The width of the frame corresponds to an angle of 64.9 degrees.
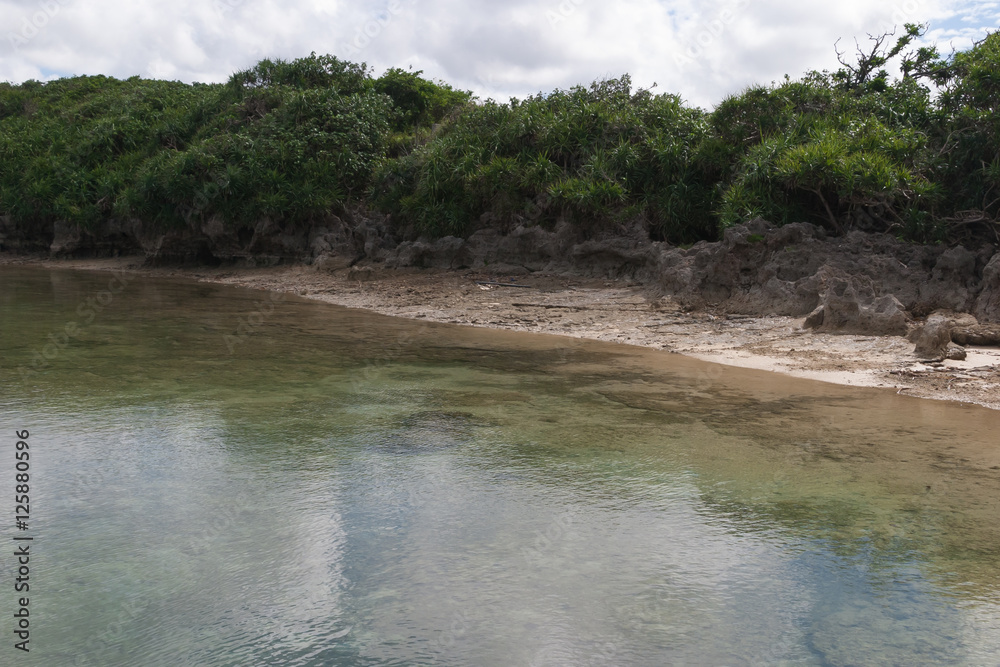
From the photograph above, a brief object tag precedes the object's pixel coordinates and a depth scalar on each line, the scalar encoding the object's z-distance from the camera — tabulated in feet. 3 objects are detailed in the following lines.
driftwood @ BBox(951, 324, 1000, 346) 26.71
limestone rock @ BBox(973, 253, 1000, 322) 29.01
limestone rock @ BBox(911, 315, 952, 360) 25.23
